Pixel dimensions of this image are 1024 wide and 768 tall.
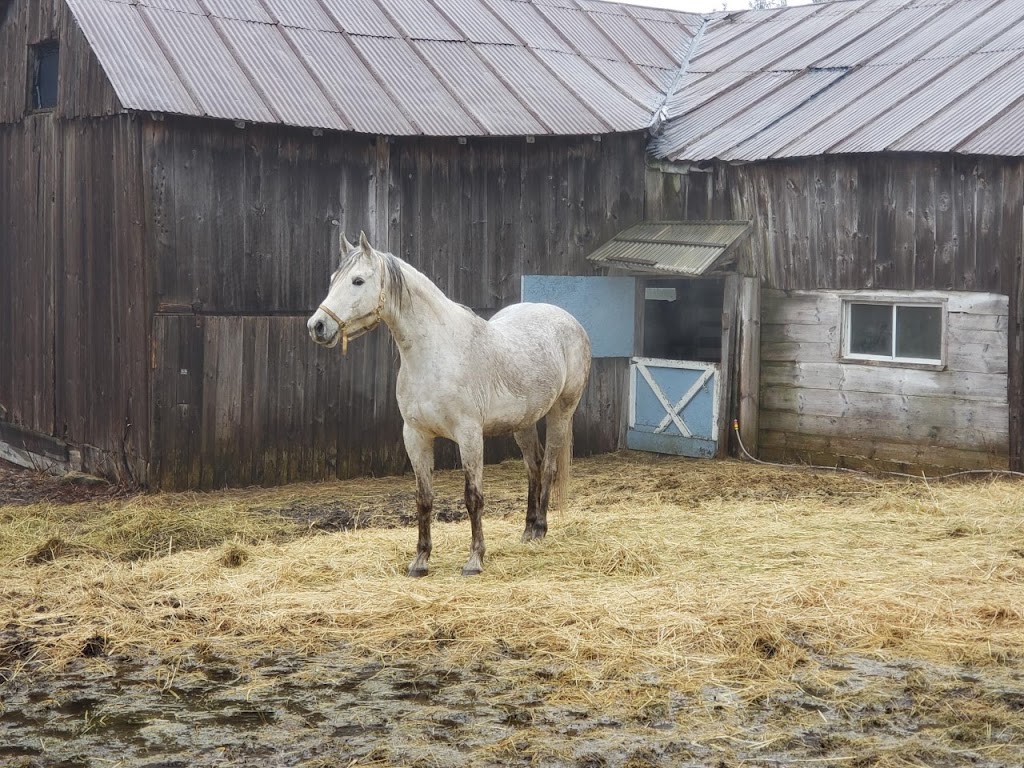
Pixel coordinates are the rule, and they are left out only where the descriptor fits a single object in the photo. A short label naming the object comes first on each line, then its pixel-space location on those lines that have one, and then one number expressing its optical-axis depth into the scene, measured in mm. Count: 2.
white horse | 7910
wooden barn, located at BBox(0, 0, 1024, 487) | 11883
